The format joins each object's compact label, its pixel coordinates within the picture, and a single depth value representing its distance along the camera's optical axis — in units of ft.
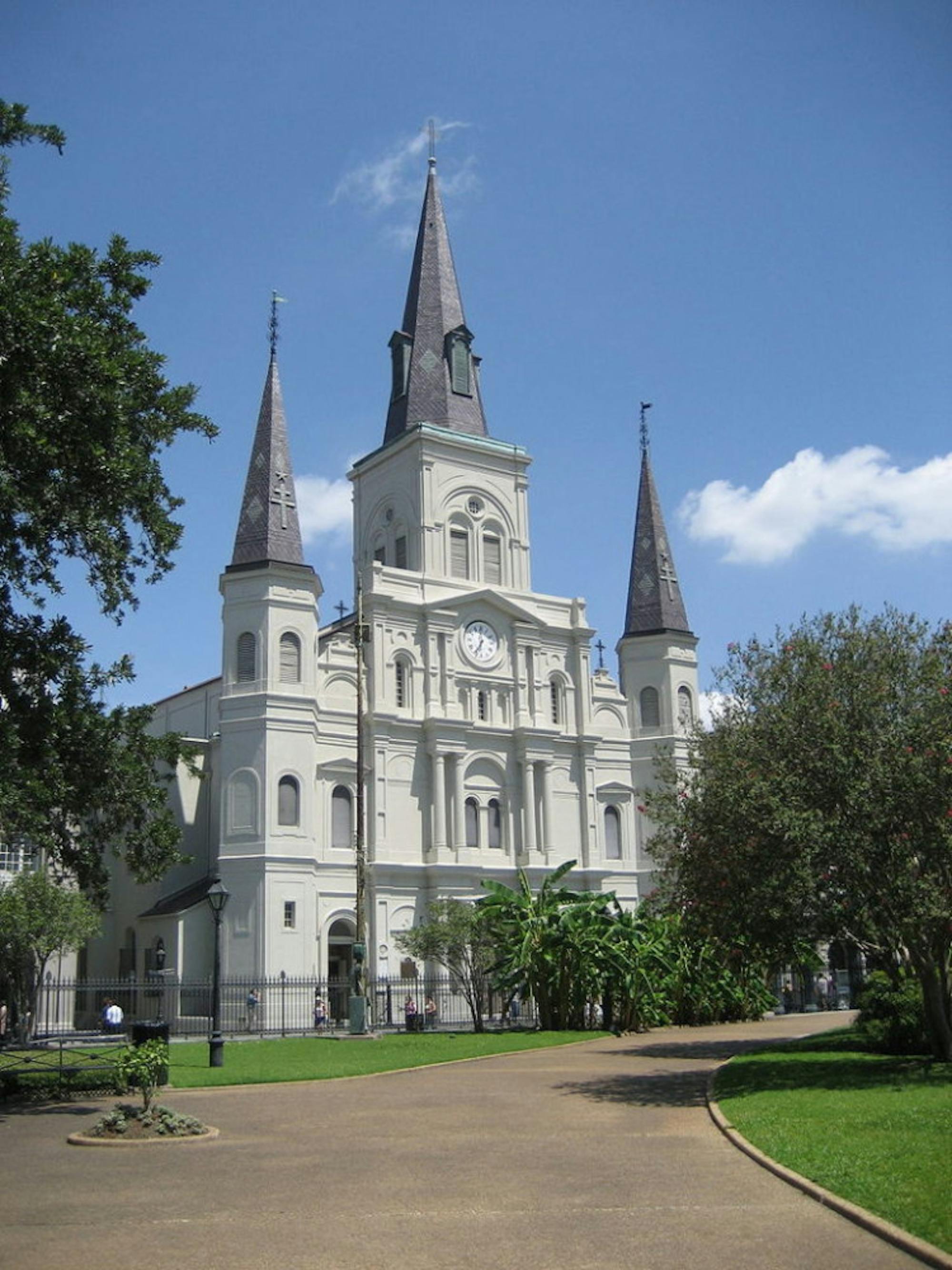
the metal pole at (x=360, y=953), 117.19
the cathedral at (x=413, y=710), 161.99
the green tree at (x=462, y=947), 131.13
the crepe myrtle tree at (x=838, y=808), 64.34
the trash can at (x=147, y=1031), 72.13
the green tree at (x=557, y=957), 117.29
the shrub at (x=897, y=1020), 76.38
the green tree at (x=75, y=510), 58.65
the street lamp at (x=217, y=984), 85.92
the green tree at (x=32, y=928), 124.57
